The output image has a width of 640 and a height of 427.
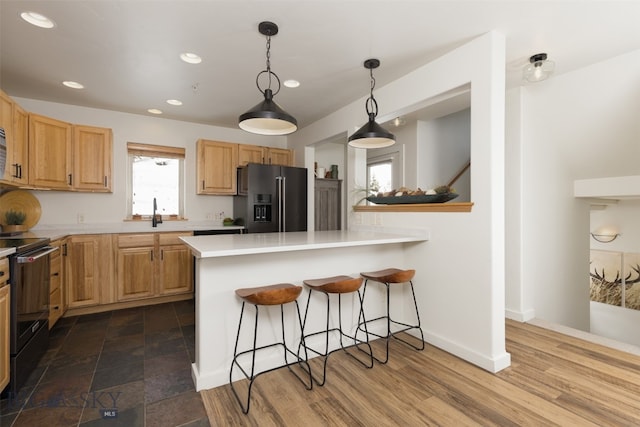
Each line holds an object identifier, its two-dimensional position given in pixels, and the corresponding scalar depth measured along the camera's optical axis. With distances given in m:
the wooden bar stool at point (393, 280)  2.39
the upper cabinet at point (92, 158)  3.56
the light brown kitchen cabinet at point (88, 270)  3.33
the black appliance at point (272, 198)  4.12
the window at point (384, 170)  4.77
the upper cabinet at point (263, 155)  4.56
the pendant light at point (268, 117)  2.02
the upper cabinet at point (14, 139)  2.61
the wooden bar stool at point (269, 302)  1.84
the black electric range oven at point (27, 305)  1.90
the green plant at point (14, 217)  3.13
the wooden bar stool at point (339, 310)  2.09
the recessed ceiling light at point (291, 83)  3.10
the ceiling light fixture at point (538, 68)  2.48
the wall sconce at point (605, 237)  5.32
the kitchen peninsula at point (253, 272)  2.03
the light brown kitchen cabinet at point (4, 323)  1.77
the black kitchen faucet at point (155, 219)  4.03
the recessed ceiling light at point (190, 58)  2.55
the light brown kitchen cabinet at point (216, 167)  4.32
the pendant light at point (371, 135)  2.58
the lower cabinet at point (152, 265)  3.61
